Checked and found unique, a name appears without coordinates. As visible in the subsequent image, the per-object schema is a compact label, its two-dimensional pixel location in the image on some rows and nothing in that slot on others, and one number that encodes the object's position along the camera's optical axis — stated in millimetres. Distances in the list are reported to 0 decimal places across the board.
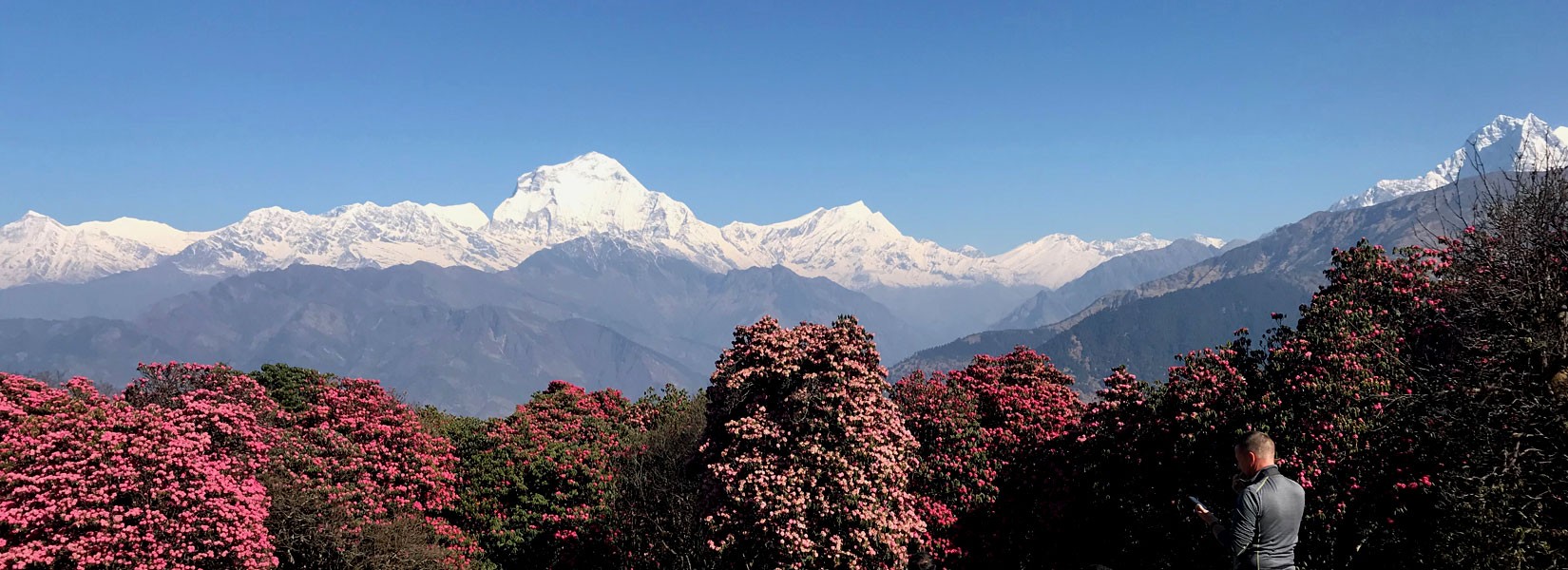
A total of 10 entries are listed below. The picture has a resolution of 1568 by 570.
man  8367
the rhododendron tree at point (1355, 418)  16266
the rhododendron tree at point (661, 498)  21891
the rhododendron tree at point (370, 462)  22578
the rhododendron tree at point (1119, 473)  20391
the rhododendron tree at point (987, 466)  23703
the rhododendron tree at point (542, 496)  25844
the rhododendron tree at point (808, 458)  18062
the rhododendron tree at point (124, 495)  16719
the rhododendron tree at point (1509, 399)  13867
